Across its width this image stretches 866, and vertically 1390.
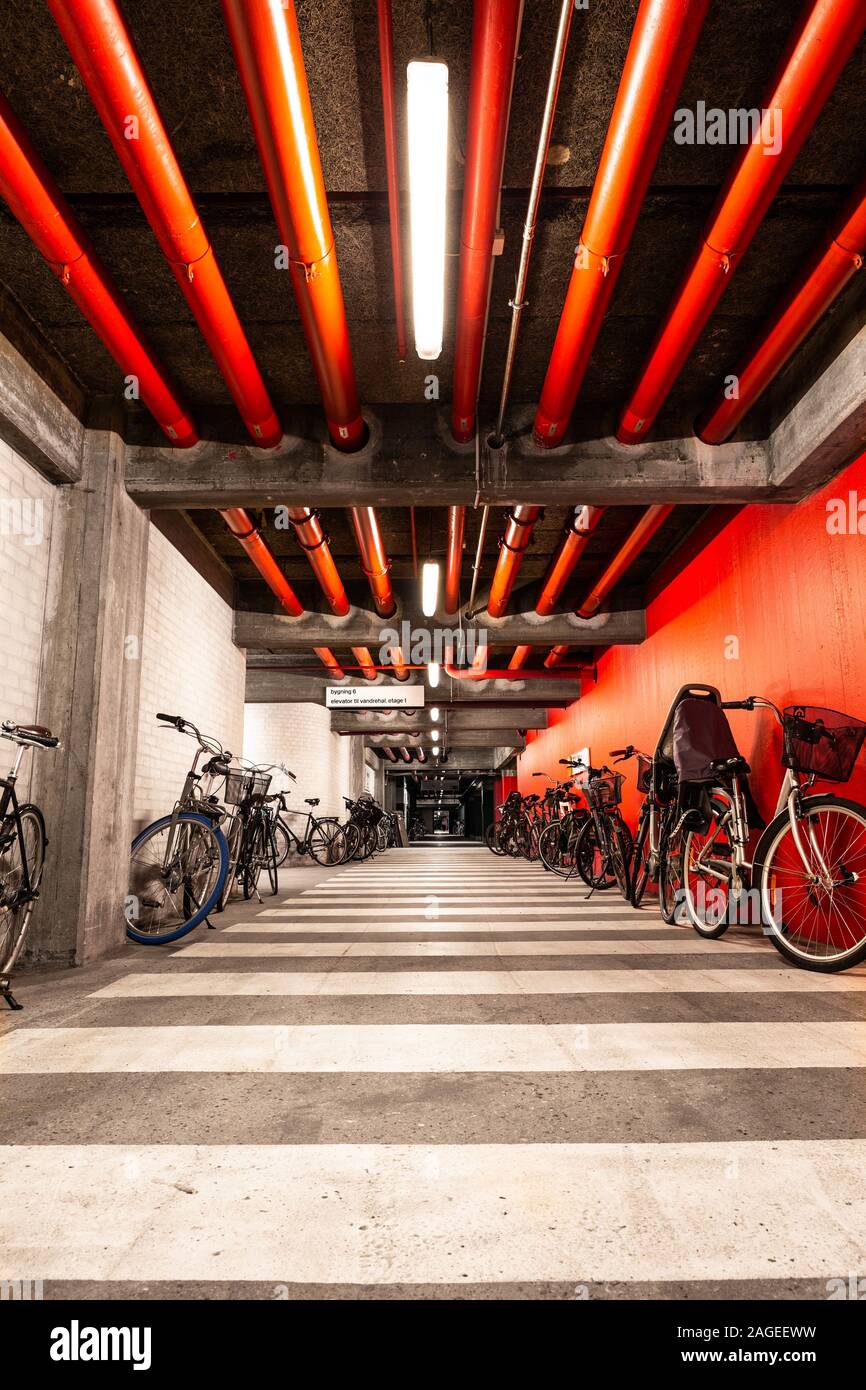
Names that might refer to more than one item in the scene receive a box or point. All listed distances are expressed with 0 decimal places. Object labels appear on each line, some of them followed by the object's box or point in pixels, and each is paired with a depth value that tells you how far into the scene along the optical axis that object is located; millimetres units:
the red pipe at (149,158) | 2105
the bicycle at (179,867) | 4406
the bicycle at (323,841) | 11180
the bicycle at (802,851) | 3260
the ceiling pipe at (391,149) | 2261
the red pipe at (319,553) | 5426
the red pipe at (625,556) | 5672
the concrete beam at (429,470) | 4422
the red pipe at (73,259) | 2543
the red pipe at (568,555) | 5676
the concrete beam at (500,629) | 8227
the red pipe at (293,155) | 2051
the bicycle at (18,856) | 3031
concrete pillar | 3709
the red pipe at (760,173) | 2125
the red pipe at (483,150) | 2068
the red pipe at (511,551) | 5434
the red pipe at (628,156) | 2078
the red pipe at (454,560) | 5555
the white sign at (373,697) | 11195
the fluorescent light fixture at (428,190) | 2227
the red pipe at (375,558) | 5539
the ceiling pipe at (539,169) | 2229
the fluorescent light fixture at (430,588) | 6320
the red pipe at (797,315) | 2920
